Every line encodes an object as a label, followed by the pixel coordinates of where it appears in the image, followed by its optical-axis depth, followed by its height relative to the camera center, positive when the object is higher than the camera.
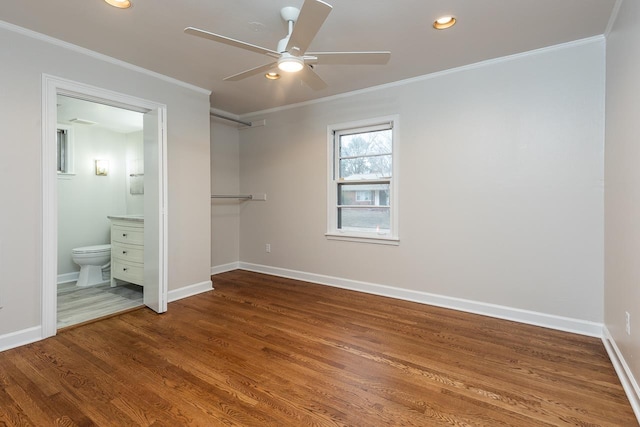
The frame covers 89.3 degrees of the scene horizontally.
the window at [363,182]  3.92 +0.38
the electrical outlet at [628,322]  1.99 -0.69
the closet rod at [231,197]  4.75 +0.23
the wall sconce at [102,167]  4.88 +0.67
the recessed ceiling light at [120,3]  2.21 +1.44
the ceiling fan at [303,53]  1.74 +1.04
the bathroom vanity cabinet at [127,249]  3.89 -0.47
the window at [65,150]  4.57 +0.88
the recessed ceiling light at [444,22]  2.44 +1.45
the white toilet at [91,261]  4.23 -0.65
